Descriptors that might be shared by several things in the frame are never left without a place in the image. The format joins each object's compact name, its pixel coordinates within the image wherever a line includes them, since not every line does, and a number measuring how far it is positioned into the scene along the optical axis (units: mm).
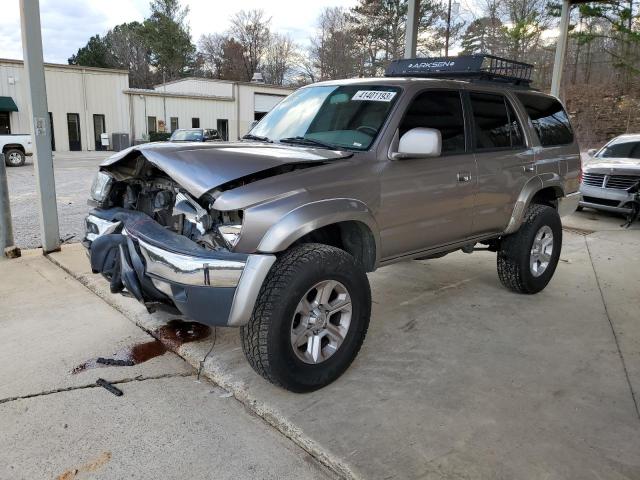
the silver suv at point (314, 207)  2793
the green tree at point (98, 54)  61125
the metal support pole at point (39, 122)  5516
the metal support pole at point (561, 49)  10742
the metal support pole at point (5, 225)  5809
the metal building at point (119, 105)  31016
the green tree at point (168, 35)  55875
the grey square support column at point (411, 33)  8500
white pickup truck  19562
